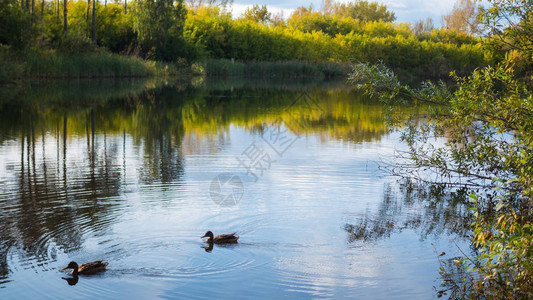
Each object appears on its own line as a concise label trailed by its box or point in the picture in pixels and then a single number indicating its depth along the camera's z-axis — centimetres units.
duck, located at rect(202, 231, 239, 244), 633
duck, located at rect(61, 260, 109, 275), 543
